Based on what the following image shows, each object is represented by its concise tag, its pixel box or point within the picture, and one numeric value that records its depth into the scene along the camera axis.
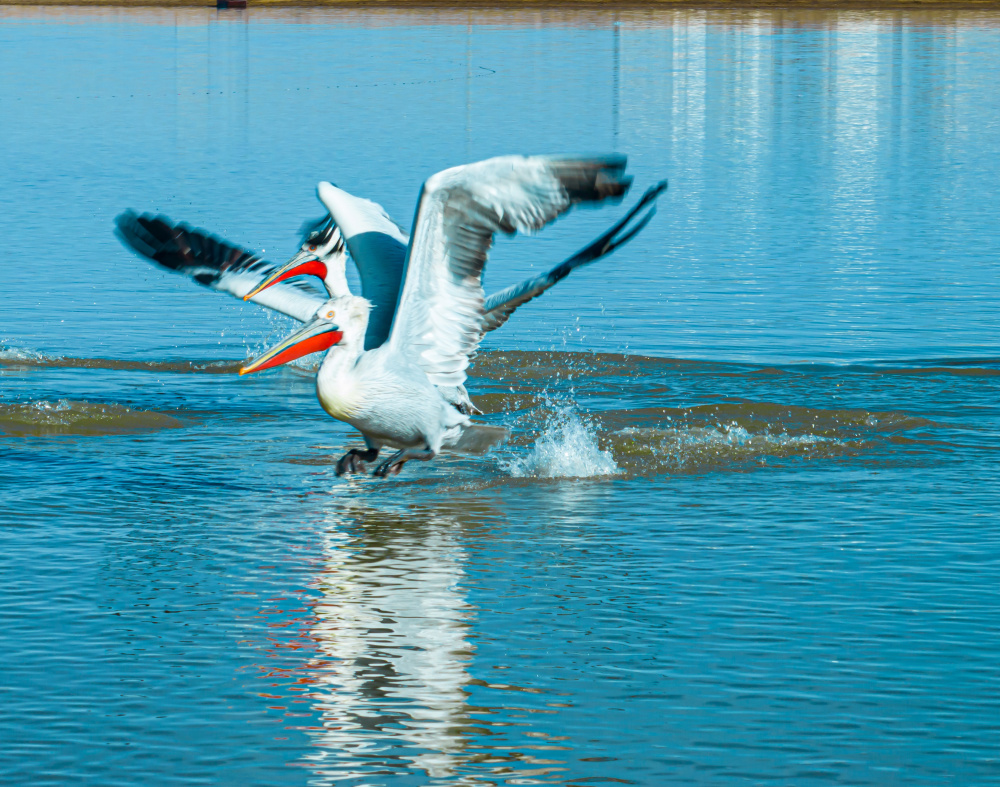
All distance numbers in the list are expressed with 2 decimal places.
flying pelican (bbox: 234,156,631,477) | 18.25
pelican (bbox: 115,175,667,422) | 21.52
